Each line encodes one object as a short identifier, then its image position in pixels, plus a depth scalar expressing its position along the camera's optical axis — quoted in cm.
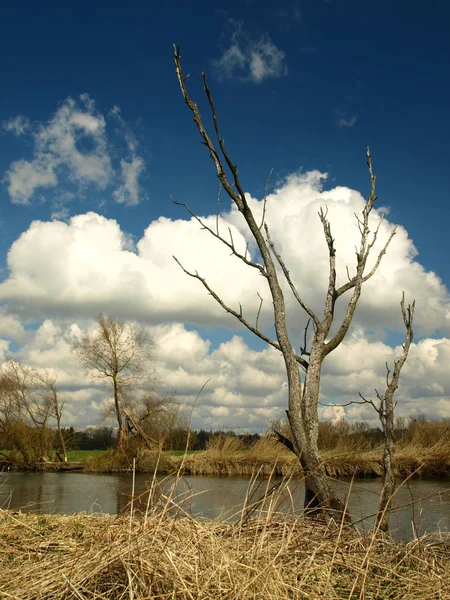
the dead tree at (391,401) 505
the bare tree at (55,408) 2536
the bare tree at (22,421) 2417
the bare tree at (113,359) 2759
